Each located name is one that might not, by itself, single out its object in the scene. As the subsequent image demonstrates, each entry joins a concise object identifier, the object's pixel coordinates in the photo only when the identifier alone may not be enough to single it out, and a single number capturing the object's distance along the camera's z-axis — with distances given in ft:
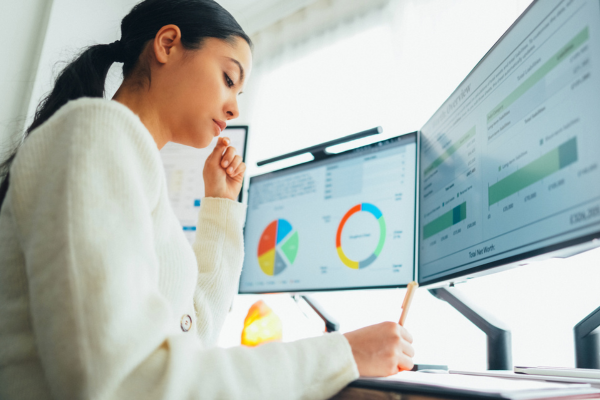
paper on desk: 1.23
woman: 1.50
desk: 1.41
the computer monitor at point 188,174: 6.59
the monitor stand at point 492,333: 2.87
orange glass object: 4.15
